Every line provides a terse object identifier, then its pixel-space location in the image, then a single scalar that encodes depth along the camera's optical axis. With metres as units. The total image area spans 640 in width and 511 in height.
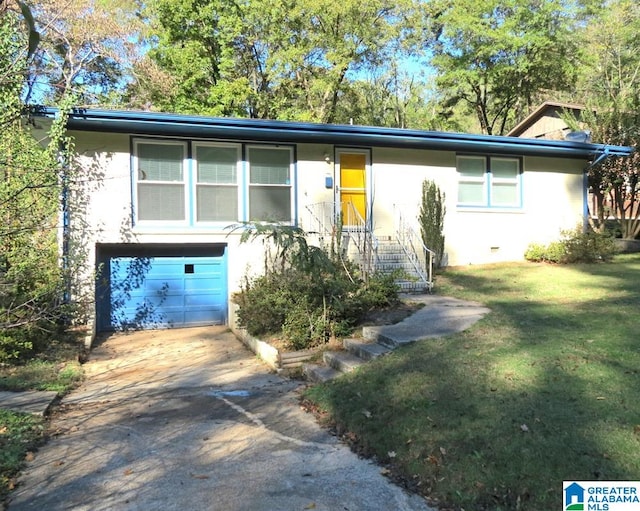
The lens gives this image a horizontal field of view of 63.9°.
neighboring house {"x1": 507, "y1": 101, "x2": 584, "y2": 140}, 25.08
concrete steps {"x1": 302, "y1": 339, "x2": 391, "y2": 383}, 6.62
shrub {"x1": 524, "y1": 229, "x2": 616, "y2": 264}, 13.82
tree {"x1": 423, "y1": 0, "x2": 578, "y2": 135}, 23.30
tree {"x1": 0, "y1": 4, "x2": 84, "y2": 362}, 7.67
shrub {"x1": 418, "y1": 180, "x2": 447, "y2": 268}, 12.98
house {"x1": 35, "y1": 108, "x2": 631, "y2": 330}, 11.08
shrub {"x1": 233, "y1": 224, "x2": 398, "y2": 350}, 7.68
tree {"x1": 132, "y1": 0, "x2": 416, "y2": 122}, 21.73
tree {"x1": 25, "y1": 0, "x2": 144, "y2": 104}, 14.73
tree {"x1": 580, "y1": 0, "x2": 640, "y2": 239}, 15.82
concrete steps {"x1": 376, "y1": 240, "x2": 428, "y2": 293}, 10.90
